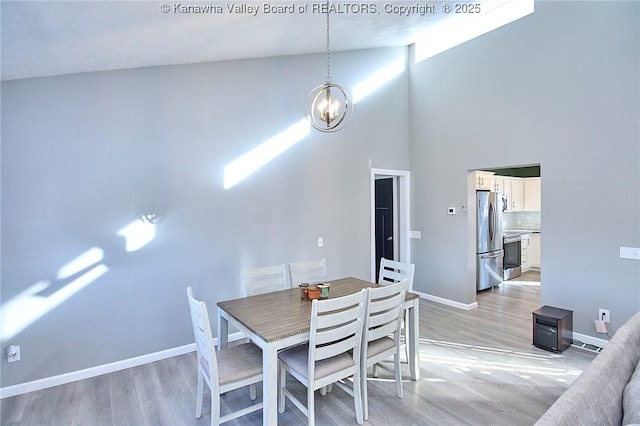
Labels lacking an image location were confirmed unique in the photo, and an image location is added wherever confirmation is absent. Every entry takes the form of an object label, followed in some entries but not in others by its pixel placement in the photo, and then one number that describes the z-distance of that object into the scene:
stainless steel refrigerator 5.41
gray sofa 1.18
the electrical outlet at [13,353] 2.75
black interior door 5.70
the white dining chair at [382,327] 2.34
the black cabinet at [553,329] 3.36
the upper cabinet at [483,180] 5.71
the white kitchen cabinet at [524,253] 6.86
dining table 1.97
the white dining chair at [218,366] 2.04
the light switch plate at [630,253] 3.28
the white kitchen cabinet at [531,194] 7.02
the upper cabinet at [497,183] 6.25
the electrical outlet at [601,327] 3.45
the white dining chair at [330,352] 2.06
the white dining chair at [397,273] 2.98
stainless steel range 6.32
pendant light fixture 2.78
